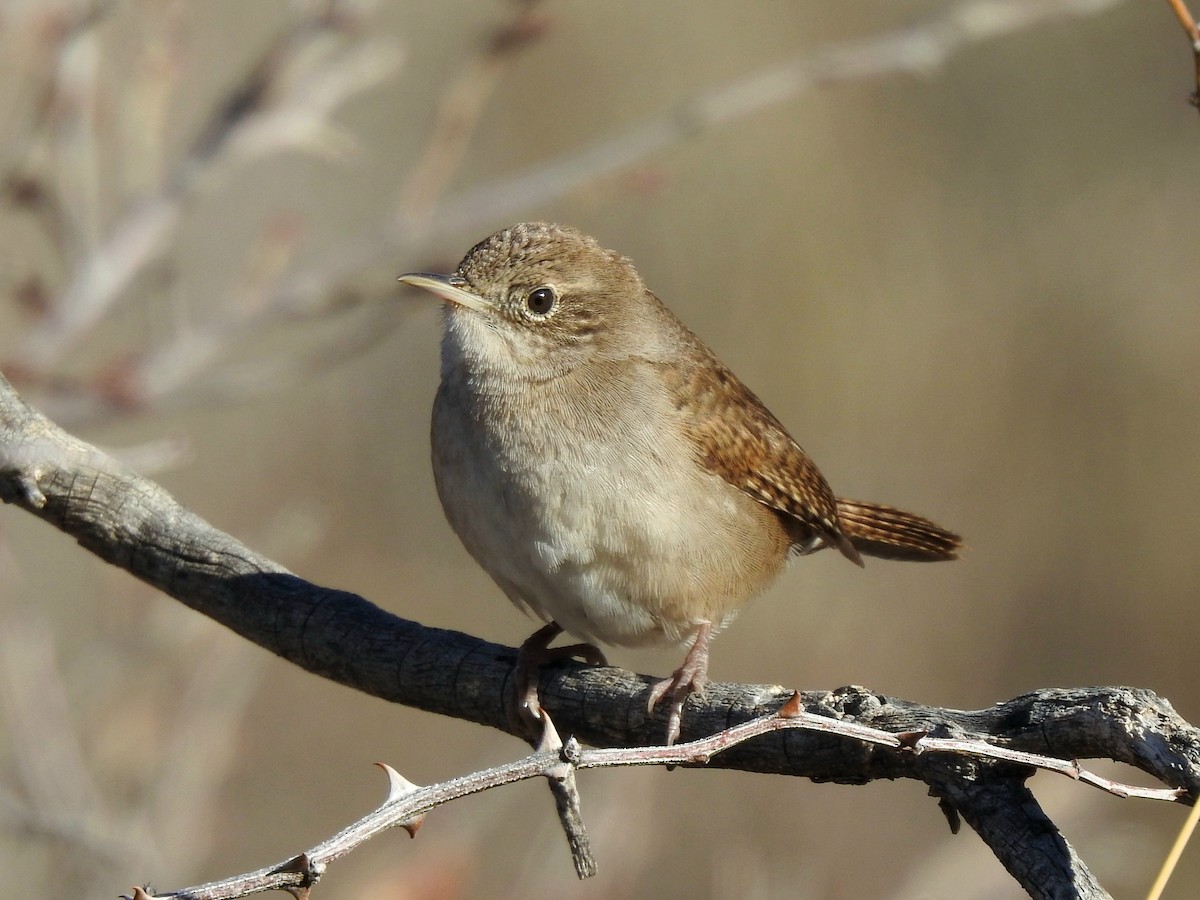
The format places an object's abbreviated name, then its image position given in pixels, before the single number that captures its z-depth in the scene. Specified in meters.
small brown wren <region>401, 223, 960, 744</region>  7.20
